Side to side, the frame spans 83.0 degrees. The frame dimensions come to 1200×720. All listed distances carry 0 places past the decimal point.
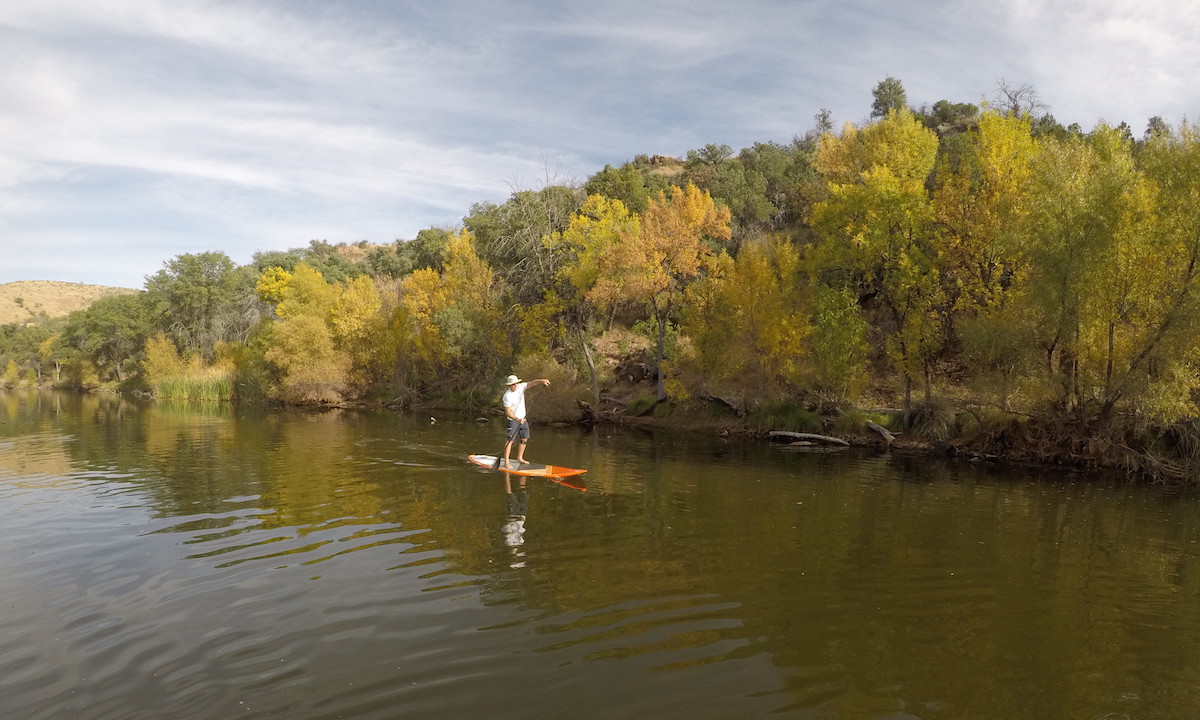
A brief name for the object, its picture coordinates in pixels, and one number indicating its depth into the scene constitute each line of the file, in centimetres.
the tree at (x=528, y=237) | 4622
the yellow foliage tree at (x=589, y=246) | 3697
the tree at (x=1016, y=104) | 4983
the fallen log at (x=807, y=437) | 2711
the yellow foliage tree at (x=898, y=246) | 2708
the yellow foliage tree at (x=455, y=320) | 4634
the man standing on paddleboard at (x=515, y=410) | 1881
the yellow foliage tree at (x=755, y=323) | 3061
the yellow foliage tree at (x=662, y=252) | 3434
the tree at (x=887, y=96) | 6638
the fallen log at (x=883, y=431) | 2661
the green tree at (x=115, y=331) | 7588
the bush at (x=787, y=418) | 2936
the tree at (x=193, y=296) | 7006
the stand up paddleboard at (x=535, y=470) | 1877
